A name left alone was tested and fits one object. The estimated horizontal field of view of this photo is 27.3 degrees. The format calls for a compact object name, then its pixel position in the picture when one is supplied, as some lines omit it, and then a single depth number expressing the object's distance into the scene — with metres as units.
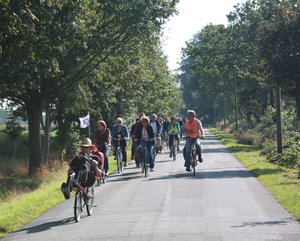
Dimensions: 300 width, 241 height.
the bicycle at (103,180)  18.02
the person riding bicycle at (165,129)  32.49
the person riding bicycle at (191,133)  19.44
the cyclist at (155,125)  24.86
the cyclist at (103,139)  18.58
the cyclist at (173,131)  27.23
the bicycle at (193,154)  19.27
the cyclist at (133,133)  21.97
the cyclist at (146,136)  20.05
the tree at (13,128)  33.41
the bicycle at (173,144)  26.78
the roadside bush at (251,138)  38.89
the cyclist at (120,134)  21.34
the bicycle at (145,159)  19.38
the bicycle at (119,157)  21.48
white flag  26.14
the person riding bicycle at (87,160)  11.18
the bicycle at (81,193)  11.29
